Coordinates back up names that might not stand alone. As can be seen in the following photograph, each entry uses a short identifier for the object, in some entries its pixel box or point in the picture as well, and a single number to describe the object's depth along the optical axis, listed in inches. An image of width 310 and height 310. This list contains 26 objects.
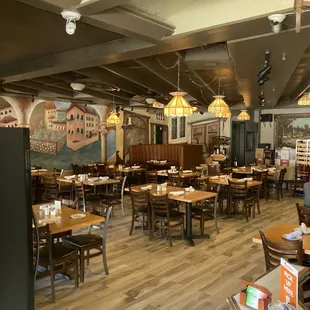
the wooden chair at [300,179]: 396.5
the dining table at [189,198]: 207.4
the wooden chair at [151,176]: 365.1
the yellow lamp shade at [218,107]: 258.5
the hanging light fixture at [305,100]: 297.6
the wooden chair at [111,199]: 281.0
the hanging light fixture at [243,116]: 393.4
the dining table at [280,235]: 123.0
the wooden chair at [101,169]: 402.3
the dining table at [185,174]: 341.4
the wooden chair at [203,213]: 228.5
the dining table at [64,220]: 143.6
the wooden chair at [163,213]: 209.6
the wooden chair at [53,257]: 137.2
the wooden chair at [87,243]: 154.6
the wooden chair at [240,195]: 272.2
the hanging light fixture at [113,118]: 376.5
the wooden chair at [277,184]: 373.9
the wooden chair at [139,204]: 225.9
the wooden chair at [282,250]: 107.7
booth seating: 446.6
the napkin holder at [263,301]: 68.5
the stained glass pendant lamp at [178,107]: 227.3
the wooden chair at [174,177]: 335.0
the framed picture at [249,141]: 568.2
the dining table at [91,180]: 292.5
